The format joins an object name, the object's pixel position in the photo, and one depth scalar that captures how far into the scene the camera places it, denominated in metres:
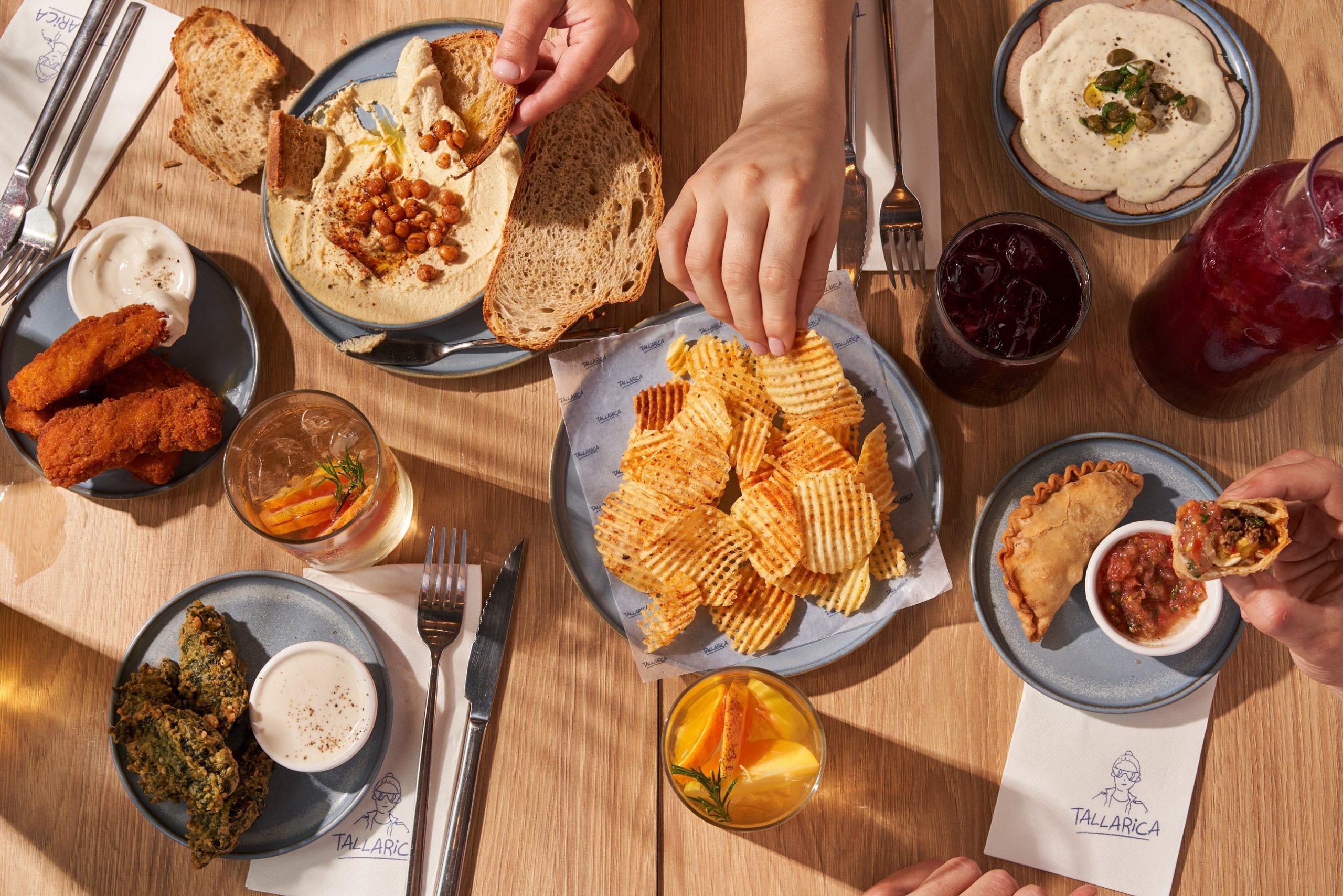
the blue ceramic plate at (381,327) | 0.79
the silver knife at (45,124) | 0.81
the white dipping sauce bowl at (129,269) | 0.79
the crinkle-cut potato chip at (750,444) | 0.74
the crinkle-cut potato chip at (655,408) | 0.76
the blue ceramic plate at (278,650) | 0.75
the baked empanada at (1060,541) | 0.73
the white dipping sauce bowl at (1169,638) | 0.71
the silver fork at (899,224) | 0.78
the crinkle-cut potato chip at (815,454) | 0.73
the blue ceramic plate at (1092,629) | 0.74
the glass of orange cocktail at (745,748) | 0.71
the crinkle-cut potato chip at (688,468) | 0.73
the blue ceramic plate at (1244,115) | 0.76
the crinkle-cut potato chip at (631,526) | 0.73
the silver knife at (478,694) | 0.75
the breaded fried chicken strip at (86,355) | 0.76
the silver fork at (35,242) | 0.82
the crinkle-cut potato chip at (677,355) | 0.77
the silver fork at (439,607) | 0.77
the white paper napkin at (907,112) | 0.79
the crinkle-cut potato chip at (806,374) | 0.72
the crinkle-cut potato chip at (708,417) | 0.73
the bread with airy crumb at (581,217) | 0.79
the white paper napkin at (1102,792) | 0.74
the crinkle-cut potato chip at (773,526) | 0.71
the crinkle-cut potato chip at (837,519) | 0.71
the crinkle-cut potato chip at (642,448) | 0.74
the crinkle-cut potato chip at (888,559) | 0.75
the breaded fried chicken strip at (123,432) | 0.75
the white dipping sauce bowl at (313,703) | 0.75
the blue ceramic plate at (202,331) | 0.80
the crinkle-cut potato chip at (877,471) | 0.74
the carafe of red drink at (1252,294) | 0.64
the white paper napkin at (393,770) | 0.76
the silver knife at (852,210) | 0.78
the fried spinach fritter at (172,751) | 0.73
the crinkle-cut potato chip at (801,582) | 0.74
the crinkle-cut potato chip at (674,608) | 0.73
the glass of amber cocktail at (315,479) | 0.74
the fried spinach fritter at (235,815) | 0.73
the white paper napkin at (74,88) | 0.83
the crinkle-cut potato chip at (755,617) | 0.74
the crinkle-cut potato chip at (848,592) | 0.74
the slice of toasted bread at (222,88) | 0.81
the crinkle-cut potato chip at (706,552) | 0.73
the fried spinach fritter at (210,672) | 0.75
